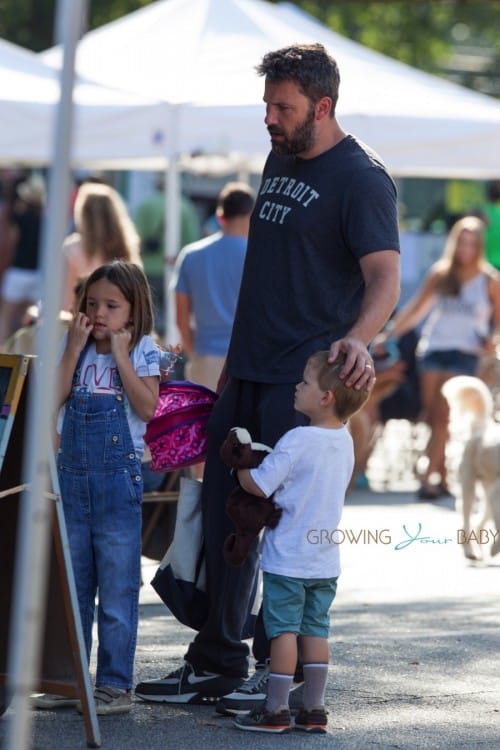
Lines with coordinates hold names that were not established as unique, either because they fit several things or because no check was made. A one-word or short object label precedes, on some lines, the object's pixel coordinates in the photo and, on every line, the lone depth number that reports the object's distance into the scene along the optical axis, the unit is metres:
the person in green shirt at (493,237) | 29.64
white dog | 17.42
